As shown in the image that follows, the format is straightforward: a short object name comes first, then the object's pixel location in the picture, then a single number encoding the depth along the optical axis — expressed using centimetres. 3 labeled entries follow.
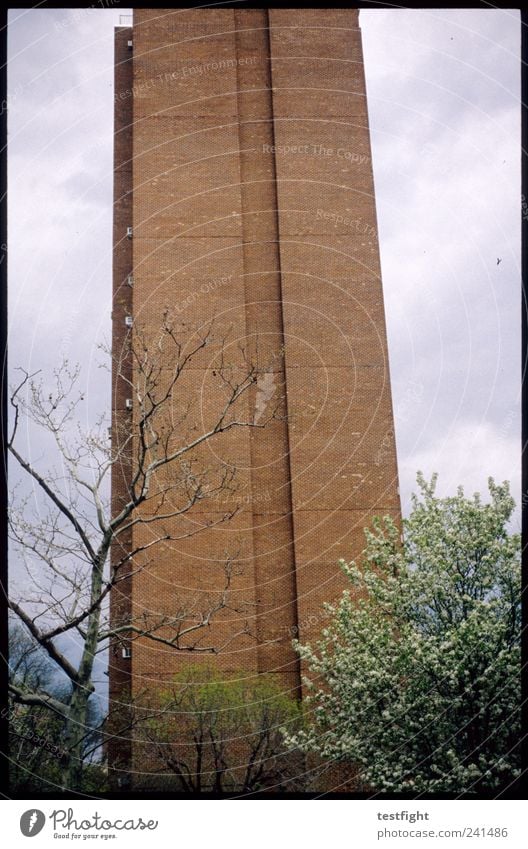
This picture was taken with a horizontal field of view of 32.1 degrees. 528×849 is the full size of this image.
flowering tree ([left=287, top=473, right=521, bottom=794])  2009
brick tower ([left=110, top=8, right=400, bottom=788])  2836
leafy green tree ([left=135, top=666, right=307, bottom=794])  2344
